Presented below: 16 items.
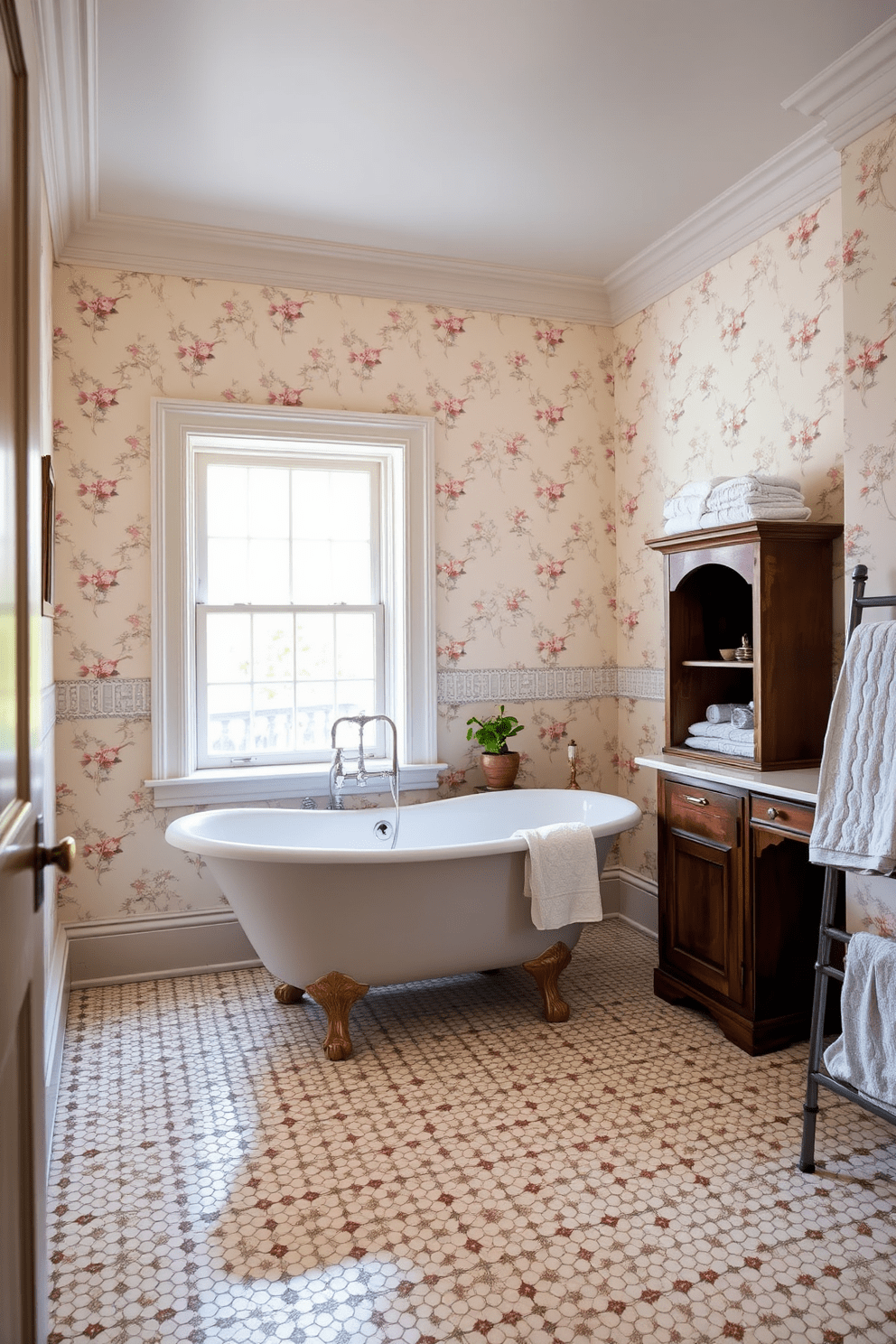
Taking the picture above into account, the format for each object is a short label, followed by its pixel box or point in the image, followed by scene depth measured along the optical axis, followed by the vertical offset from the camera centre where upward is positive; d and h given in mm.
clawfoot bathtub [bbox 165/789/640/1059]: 2789 -821
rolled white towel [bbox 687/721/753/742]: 3006 -263
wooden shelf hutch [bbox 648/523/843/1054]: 2816 -535
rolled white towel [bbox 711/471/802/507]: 2844 +547
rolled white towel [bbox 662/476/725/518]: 3064 +552
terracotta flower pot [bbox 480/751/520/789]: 3898 -484
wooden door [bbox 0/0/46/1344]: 964 -144
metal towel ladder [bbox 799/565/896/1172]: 2199 -848
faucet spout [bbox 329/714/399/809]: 3598 -470
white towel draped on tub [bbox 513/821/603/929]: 2977 -735
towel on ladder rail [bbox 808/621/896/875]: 2109 -269
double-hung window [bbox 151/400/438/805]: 3605 +279
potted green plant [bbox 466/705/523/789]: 3902 -423
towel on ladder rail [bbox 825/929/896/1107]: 2035 -844
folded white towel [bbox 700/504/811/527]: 2846 +458
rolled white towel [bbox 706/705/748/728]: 3205 -205
